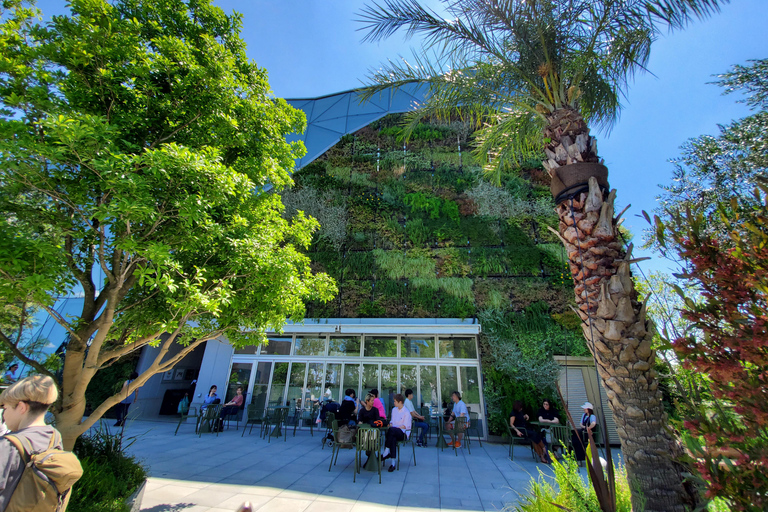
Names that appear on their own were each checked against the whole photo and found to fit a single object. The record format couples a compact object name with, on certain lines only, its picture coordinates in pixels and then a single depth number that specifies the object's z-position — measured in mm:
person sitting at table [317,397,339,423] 8539
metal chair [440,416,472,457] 7730
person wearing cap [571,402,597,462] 6559
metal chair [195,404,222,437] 9180
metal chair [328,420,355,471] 6016
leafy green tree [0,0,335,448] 2957
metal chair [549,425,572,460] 6540
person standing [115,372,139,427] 9762
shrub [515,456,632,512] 2828
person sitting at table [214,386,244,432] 10104
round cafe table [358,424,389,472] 5941
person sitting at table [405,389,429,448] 8230
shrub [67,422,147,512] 3139
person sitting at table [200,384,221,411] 10273
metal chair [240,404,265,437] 9507
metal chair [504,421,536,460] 7289
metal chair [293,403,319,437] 10016
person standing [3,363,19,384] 9070
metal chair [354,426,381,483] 5652
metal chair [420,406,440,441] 9609
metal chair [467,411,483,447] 9009
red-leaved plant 1555
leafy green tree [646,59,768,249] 6902
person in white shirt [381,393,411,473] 6125
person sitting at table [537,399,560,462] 7254
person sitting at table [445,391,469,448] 8250
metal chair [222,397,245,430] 10425
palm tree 2643
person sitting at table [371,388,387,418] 6941
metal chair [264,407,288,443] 9070
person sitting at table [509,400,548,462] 7142
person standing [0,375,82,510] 1843
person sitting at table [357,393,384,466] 6277
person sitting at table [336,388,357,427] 7387
